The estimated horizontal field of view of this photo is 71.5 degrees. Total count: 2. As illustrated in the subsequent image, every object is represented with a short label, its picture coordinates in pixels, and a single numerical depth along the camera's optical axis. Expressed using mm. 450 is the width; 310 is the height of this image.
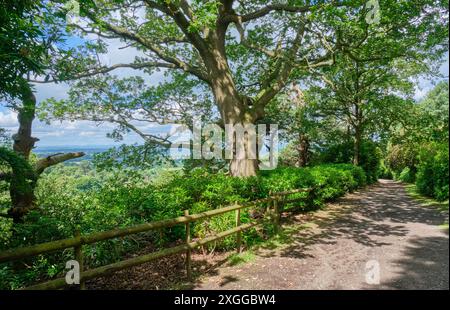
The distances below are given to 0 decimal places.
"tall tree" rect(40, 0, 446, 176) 8367
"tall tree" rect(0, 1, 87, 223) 4035
